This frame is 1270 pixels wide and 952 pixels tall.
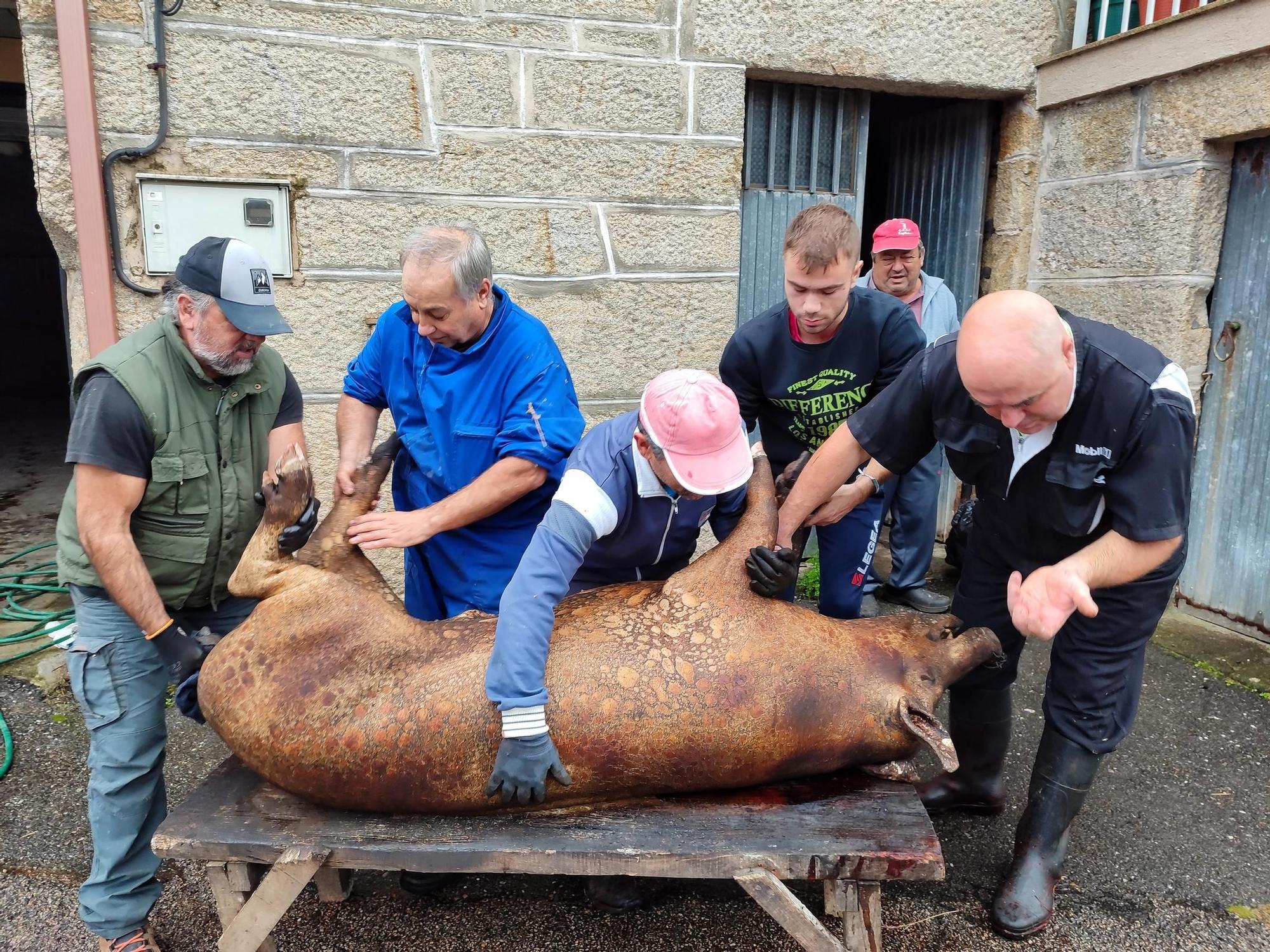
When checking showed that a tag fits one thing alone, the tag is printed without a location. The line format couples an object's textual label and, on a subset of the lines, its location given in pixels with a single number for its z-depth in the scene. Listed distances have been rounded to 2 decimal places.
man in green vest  2.25
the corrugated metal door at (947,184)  5.05
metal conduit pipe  3.59
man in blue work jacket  2.52
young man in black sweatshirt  2.92
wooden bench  1.98
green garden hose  4.17
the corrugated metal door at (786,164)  4.66
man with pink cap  2.01
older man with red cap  4.25
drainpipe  3.46
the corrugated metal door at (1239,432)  4.00
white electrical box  3.71
